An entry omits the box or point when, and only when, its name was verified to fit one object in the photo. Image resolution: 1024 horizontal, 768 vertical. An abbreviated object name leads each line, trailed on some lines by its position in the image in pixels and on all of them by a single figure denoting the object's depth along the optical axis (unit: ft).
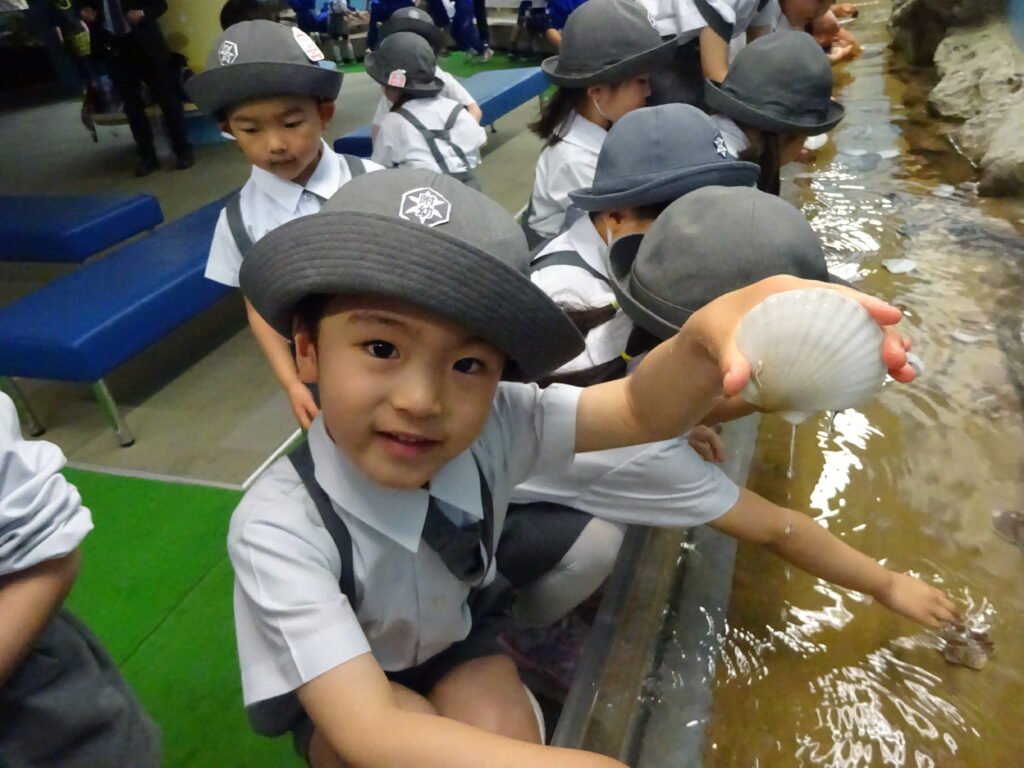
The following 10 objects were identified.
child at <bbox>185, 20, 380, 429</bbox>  5.01
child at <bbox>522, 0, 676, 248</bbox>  6.54
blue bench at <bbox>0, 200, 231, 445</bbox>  7.50
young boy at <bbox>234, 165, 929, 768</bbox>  2.27
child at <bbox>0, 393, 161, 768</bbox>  2.61
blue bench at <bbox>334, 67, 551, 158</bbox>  13.21
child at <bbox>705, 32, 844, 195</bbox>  6.08
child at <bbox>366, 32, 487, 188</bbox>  9.51
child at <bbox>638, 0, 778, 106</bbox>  7.88
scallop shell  1.88
